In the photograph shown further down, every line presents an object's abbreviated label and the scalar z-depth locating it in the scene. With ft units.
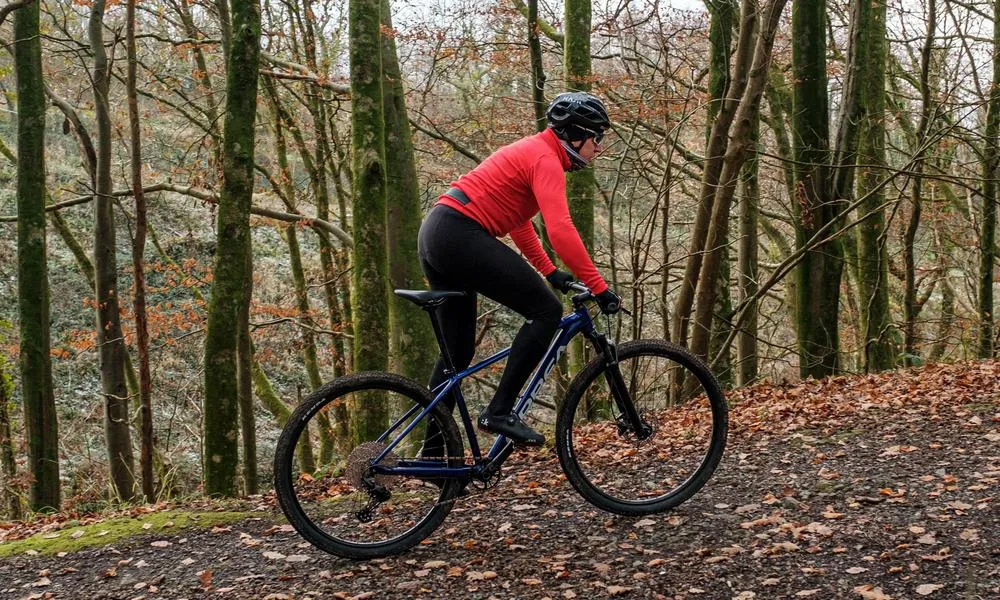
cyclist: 13.51
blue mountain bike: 13.79
